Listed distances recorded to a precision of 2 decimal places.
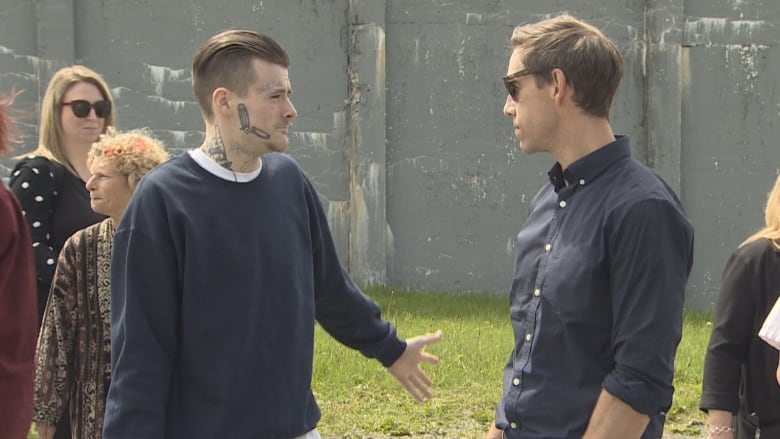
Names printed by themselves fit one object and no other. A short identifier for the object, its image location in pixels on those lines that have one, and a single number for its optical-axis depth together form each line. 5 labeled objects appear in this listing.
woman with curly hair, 4.45
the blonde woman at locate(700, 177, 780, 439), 4.10
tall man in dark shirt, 3.04
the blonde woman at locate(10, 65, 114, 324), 5.19
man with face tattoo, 3.35
